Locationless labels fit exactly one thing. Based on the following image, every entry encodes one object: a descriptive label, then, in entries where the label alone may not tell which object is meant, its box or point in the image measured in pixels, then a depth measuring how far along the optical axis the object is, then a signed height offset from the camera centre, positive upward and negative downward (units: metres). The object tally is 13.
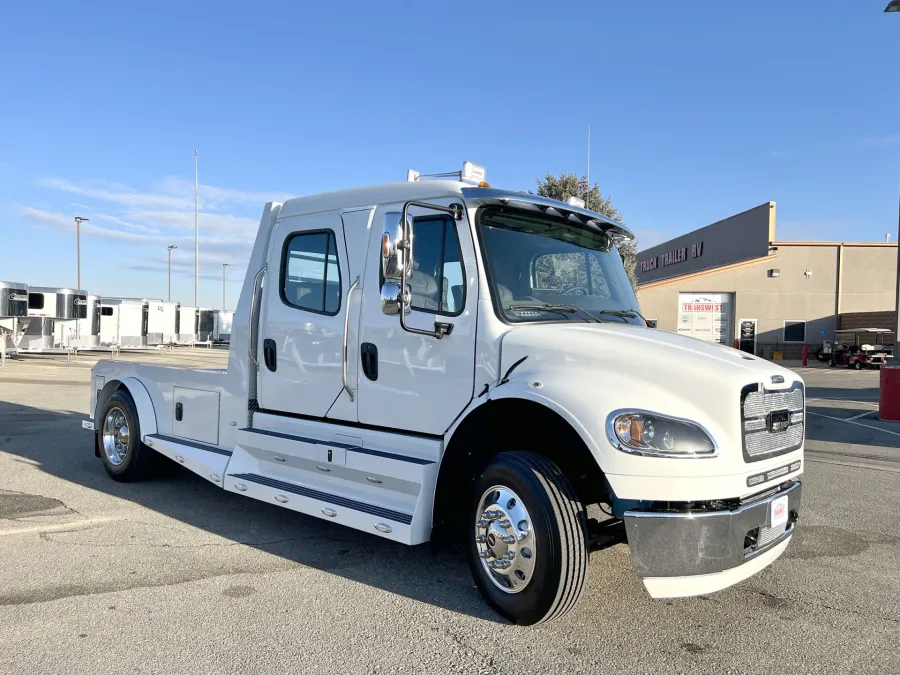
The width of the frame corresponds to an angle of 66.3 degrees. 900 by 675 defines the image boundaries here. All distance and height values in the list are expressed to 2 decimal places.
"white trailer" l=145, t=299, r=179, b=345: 31.03 -0.65
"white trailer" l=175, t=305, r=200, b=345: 33.66 -0.81
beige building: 34.94 +1.39
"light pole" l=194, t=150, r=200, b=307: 37.12 +1.66
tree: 21.47 +4.06
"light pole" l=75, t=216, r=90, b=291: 45.84 +5.35
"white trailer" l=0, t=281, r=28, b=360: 22.67 +0.02
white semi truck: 3.23 -0.49
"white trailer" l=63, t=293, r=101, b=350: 26.08 -0.96
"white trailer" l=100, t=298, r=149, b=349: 28.42 -0.63
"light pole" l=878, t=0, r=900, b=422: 12.59 -1.29
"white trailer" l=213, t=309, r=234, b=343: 37.38 -0.94
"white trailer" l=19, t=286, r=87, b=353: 24.73 -0.45
